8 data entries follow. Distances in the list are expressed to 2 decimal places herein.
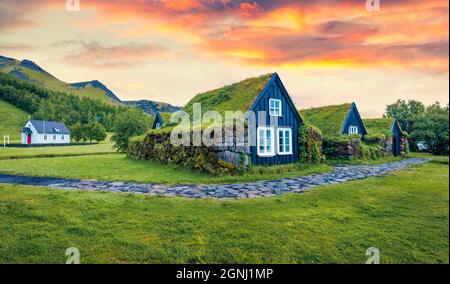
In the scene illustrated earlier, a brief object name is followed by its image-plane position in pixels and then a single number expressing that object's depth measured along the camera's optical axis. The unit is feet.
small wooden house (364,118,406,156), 94.68
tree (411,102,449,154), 101.36
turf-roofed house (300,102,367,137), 89.71
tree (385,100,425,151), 125.77
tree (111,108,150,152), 86.63
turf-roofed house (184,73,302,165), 51.90
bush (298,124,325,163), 60.49
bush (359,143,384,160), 76.63
